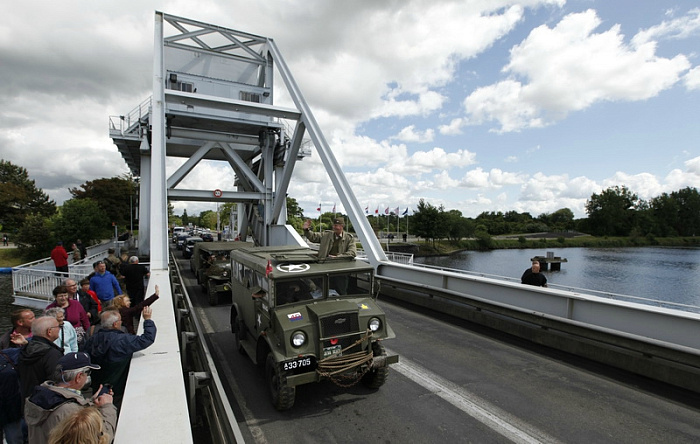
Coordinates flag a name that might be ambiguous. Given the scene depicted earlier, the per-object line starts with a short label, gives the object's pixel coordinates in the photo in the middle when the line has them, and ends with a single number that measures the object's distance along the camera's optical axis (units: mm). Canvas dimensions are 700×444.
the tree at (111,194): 56812
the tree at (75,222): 32875
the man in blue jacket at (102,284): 8008
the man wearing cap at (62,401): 2727
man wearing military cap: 6293
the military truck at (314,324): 4918
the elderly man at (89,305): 7414
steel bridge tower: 19562
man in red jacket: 15141
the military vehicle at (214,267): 11523
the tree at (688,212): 92562
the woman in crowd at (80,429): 2150
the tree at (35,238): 34812
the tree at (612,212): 95500
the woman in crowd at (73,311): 5709
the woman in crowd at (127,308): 5824
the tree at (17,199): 53344
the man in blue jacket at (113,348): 4137
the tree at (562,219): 124675
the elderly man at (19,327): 4180
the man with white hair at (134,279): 9062
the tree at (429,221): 62281
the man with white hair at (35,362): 3500
